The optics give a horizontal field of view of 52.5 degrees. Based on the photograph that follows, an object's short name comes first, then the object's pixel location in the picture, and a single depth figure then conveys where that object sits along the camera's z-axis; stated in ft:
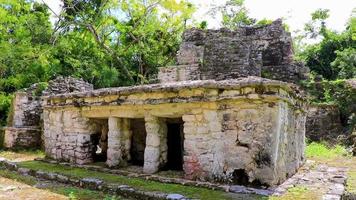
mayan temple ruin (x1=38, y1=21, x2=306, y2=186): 18.60
